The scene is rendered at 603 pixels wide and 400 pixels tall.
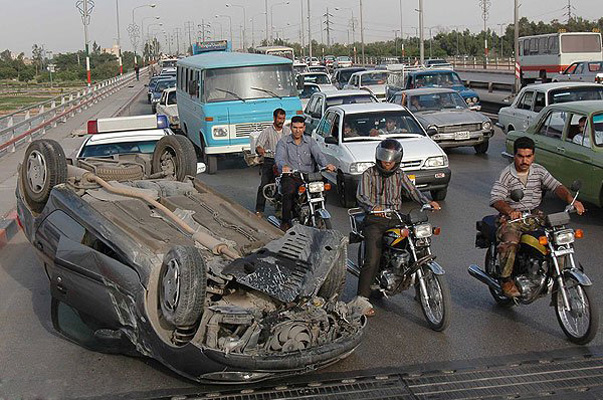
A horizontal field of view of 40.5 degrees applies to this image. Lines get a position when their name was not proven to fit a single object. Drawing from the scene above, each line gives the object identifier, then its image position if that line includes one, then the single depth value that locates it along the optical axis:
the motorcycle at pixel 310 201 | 9.82
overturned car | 5.62
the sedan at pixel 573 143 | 11.18
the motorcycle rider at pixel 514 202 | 6.91
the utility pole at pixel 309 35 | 82.74
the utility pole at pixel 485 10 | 94.62
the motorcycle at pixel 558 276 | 6.41
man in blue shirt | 10.21
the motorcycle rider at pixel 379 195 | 7.27
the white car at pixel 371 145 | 13.28
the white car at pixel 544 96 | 17.39
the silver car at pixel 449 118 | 18.86
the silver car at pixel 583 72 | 35.19
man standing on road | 11.33
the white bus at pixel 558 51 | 42.19
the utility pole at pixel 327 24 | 112.69
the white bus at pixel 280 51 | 52.38
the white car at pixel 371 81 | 32.22
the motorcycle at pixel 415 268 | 6.93
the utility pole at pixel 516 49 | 34.94
